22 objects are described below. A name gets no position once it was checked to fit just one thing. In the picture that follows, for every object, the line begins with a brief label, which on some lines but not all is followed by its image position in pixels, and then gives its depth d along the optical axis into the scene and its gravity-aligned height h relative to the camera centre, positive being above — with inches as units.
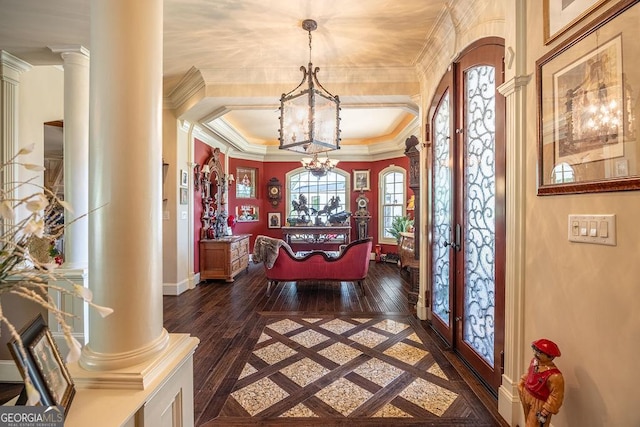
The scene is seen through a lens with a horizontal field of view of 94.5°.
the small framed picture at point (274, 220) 308.7 -6.5
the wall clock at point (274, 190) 306.7 +24.7
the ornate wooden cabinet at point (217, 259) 204.4 -31.5
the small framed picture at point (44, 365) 29.1 -16.0
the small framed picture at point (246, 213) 289.7 +0.9
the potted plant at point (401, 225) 240.3 -9.8
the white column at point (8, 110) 112.8 +40.6
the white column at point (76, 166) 101.7 +16.8
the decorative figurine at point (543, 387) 53.7 -32.2
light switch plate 48.3 -2.8
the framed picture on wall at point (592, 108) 45.0 +18.5
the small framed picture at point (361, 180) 303.3 +34.6
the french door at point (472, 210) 80.9 +1.2
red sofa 176.6 -30.8
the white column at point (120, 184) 42.4 +4.4
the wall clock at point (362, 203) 297.7 +10.7
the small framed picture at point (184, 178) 186.2 +23.0
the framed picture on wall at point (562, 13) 52.2 +37.6
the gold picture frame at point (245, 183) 290.4 +31.1
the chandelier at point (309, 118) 104.4 +34.9
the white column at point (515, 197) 68.7 +4.0
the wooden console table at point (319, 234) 284.0 -19.7
